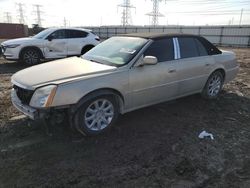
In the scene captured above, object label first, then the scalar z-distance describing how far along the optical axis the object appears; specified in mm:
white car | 7772
